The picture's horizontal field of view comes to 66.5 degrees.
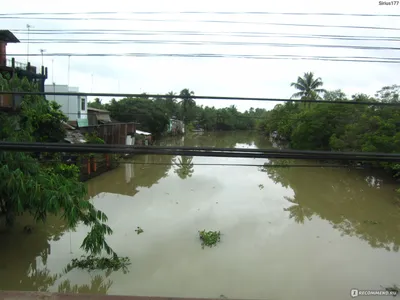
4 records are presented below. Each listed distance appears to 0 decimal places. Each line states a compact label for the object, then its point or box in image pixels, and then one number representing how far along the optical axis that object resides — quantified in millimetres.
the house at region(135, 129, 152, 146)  23878
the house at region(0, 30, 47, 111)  14539
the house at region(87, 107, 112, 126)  23978
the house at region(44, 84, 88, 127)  21891
